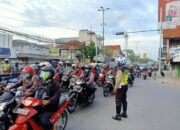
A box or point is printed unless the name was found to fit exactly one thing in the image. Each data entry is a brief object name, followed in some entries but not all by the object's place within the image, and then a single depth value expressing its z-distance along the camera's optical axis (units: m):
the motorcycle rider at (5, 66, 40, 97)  3.08
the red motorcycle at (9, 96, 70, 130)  2.35
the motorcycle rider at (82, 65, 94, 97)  4.90
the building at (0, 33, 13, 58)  12.61
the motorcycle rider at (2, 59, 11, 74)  6.69
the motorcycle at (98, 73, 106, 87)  8.28
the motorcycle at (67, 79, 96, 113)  4.34
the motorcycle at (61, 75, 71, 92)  6.71
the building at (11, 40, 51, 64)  14.49
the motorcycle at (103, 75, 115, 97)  6.58
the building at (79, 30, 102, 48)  41.16
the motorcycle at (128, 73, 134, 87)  10.10
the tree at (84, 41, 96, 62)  27.45
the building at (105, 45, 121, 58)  58.72
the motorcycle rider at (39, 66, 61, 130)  2.60
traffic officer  3.86
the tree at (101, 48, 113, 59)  35.78
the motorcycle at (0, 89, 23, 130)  2.62
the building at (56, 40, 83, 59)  27.11
